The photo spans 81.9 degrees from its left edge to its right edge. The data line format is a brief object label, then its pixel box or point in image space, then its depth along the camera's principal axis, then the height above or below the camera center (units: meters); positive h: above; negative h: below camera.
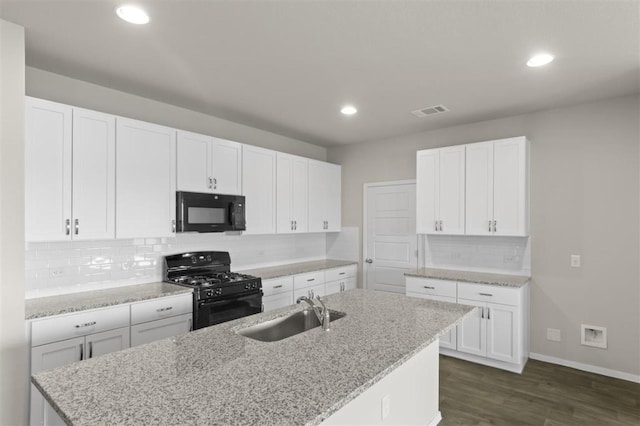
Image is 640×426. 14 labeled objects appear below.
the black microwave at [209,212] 3.46 +0.01
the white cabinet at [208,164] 3.52 +0.49
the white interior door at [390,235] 4.98 -0.30
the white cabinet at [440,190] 4.18 +0.27
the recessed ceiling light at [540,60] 2.62 +1.12
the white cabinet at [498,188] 3.78 +0.27
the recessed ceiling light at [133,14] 2.06 +1.14
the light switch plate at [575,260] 3.72 -0.47
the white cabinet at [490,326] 3.60 -1.14
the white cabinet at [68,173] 2.57 +0.30
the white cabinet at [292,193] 4.57 +0.25
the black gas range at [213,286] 3.23 -0.67
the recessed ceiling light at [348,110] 3.83 +1.10
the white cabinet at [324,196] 5.06 +0.24
